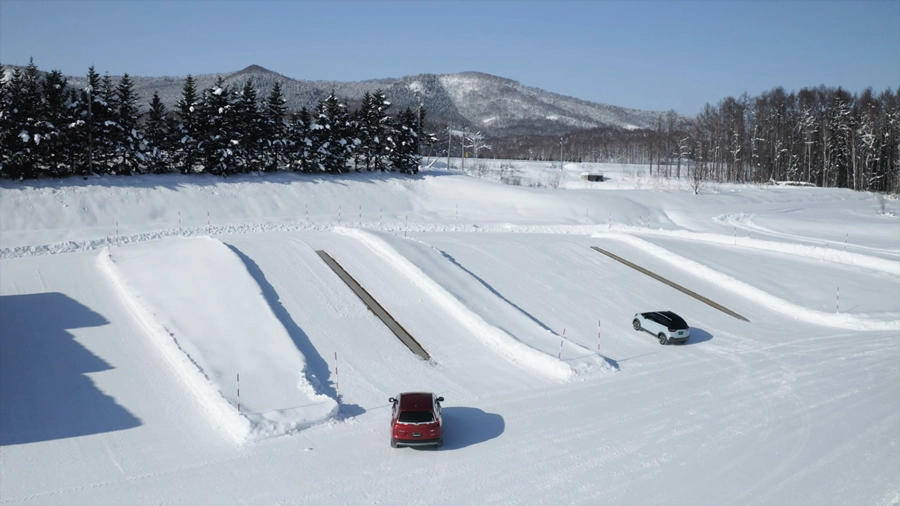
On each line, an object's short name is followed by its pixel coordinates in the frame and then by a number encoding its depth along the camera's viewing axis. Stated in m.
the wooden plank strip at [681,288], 26.75
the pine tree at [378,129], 54.88
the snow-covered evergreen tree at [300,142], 50.34
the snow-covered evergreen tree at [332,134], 51.54
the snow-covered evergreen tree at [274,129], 49.12
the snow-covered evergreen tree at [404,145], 55.72
